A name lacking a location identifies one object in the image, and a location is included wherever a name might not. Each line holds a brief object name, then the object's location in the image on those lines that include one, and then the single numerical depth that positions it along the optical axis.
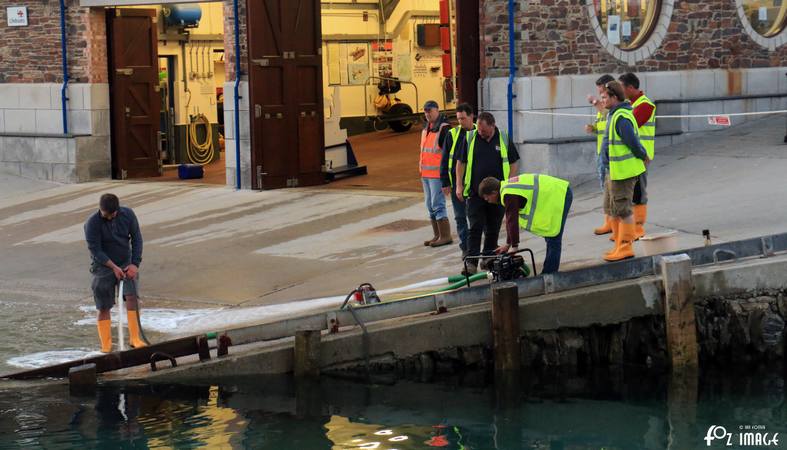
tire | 30.44
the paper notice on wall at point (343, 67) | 30.12
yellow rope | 26.86
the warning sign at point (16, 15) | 23.83
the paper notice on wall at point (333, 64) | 29.90
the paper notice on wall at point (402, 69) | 31.45
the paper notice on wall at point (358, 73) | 30.38
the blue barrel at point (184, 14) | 26.05
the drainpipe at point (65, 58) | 23.36
